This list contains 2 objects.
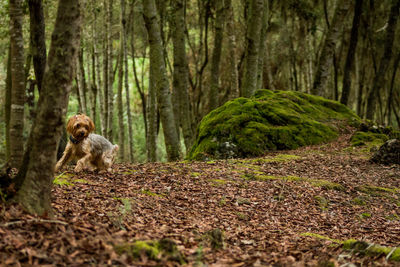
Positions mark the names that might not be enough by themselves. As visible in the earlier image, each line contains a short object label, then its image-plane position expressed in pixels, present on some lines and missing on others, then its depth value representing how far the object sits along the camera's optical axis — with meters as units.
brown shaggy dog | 5.55
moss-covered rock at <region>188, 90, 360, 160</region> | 9.93
